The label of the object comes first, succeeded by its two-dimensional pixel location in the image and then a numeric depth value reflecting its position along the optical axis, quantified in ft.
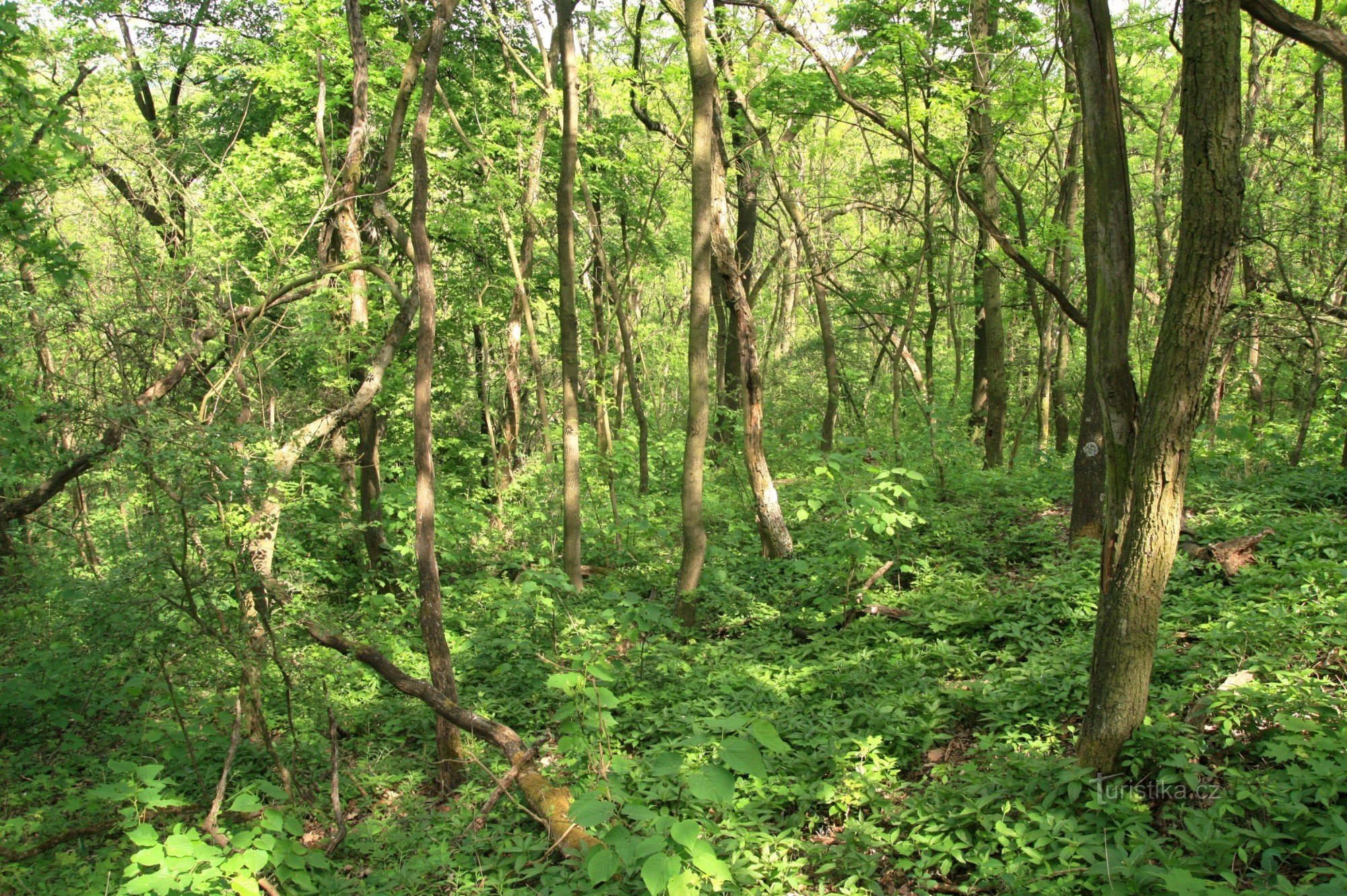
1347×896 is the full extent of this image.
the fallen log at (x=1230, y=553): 18.93
